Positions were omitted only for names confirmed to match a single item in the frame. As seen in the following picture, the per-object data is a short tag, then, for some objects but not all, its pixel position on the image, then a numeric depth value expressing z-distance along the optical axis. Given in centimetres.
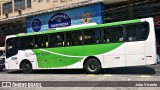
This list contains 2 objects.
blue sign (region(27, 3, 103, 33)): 1195
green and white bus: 668
